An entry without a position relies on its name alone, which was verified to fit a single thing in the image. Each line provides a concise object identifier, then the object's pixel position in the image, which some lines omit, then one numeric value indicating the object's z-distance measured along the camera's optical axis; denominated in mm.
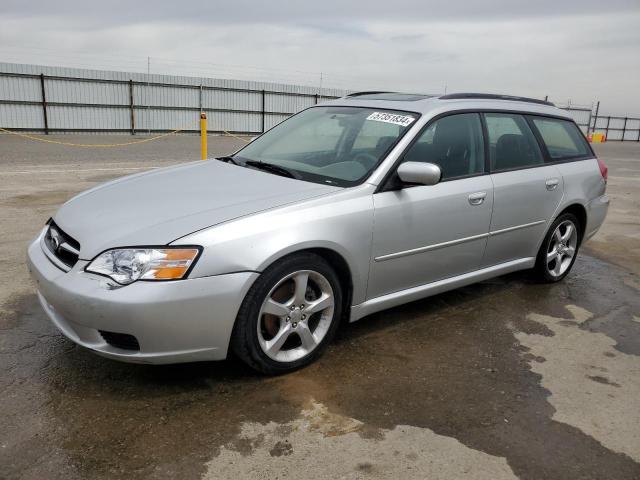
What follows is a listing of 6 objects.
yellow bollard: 12055
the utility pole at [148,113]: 24125
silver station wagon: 2760
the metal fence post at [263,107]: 27375
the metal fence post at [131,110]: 23703
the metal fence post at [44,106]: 21641
